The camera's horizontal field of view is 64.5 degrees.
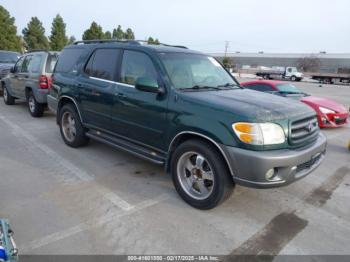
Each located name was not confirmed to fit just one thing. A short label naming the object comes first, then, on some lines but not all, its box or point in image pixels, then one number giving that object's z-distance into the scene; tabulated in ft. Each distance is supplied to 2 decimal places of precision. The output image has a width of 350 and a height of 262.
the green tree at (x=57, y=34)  130.72
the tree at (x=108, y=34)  149.79
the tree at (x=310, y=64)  226.38
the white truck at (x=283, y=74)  140.97
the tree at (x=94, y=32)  134.86
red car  25.62
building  229.86
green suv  9.55
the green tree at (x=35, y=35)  130.52
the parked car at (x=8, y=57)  42.53
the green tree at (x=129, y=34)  169.96
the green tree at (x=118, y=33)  164.10
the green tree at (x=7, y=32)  104.12
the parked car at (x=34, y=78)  23.45
